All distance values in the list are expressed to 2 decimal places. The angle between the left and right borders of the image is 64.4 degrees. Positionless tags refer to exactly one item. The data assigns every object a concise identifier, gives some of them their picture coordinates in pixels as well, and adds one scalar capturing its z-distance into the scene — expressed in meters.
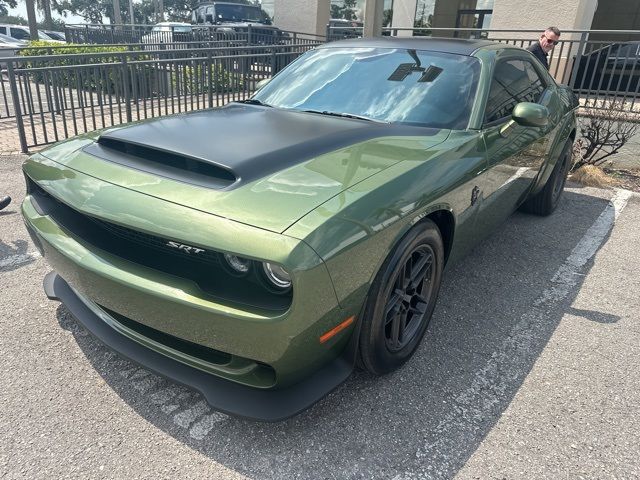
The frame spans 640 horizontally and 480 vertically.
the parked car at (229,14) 20.36
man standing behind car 6.34
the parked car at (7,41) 16.77
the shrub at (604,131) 6.71
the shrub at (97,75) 7.05
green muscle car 1.89
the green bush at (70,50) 11.34
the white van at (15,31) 26.20
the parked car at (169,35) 16.64
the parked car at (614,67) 7.80
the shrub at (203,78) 8.27
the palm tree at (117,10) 30.10
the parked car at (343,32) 13.97
